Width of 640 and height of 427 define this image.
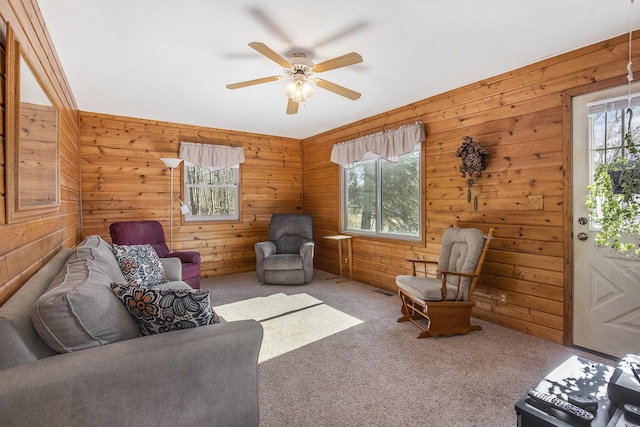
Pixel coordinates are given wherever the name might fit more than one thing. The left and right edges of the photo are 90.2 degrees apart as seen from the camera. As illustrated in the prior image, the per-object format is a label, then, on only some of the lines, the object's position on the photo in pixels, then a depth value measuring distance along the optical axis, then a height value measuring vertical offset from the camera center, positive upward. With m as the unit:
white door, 2.35 -0.59
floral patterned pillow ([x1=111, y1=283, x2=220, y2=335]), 1.39 -0.44
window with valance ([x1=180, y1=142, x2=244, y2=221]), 4.95 +0.46
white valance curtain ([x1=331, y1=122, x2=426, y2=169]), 3.85 +0.84
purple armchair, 3.76 -0.39
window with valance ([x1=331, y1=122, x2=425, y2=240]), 4.00 +0.34
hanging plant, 1.60 +0.06
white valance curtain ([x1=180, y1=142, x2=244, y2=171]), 4.85 +0.84
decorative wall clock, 3.15 +0.47
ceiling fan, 2.31 +1.07
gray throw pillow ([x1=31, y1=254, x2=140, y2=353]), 1.15 -0.41
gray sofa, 1.04 -0.59
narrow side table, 4.73 -0.65
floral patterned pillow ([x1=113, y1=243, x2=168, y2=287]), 2.55 -0.48
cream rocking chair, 2.80 -0.76
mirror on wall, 1.38 +0.36
